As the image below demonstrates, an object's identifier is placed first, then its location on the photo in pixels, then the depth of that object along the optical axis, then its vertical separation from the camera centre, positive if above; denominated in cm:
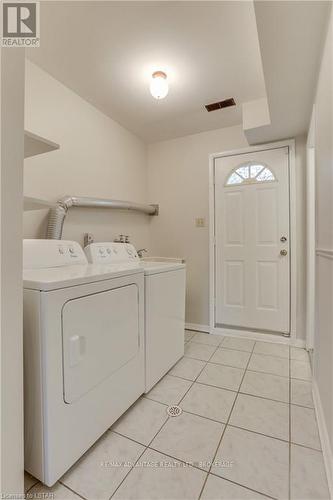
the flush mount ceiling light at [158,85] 179 +124
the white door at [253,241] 240 +5
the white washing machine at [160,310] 160 -49
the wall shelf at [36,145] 114 +54
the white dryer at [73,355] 94 -51
